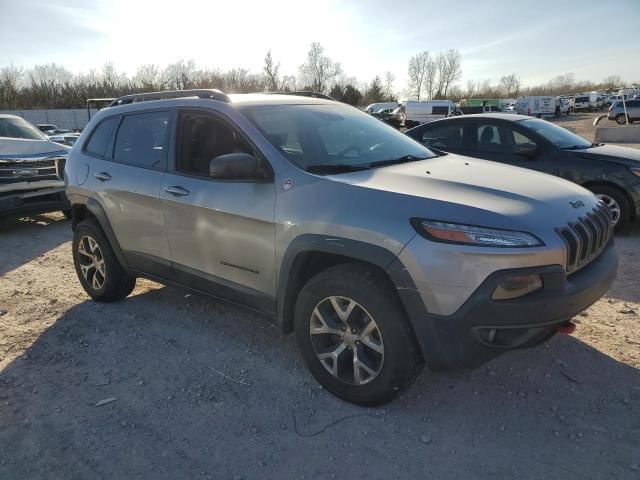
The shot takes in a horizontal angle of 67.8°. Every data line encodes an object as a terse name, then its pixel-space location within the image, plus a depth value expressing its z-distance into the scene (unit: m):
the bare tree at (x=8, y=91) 46.59
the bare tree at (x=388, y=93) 76.94
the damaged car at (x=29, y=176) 7.29
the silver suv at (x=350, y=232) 2.30
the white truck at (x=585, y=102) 56.84
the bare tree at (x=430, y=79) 108.31
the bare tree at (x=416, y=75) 107.06
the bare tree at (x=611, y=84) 117.38
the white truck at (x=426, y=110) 36.53
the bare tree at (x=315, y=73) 72.75
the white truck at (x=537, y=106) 48.08
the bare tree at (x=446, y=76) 108.31
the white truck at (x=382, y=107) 50.29
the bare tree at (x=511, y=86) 116.55
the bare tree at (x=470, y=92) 100.43
